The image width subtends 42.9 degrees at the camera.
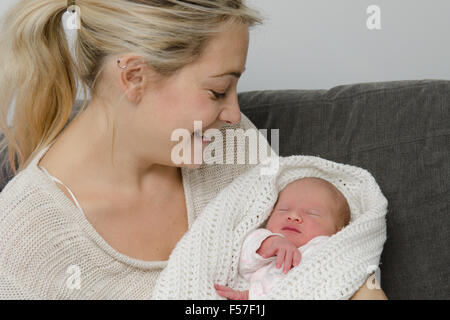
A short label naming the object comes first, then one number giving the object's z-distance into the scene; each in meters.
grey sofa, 1.59
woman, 1.37
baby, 1.44
